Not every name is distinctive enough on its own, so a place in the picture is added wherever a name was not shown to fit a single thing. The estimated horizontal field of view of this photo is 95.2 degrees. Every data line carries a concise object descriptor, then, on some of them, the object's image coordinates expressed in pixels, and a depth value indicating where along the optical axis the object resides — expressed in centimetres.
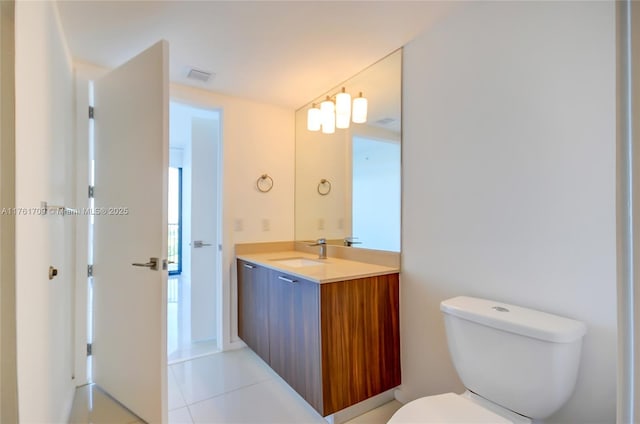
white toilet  104
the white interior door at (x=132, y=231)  155
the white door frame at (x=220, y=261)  257
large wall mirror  195
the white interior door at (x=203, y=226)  281
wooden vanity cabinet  159
